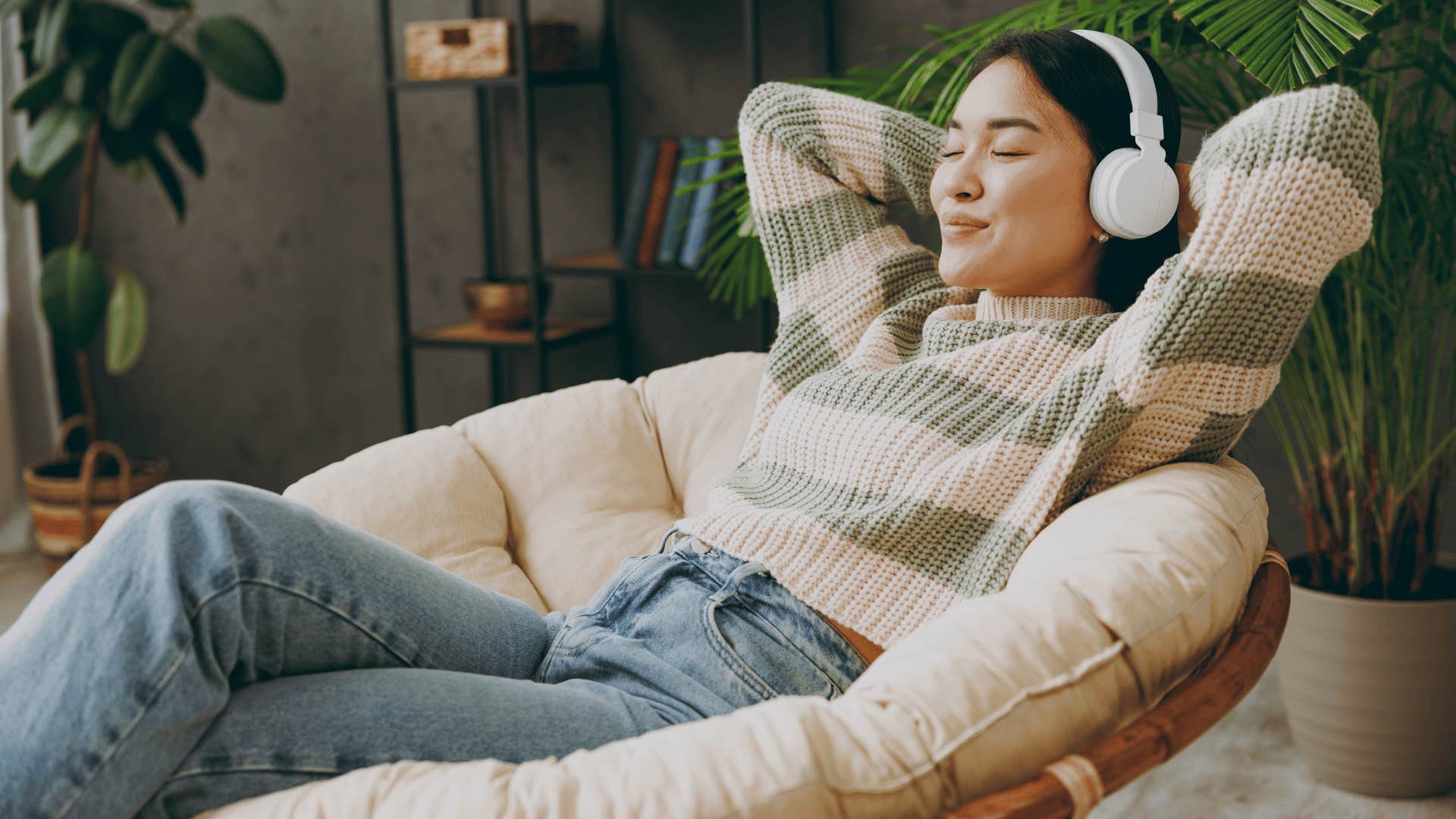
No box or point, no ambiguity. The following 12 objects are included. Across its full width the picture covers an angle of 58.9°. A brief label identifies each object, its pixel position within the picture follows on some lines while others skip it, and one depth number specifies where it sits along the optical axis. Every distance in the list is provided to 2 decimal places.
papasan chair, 0.81
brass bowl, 2.65
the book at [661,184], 2.44
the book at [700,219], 2.40
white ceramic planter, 1.71
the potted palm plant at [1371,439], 1.54
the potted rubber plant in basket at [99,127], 2.55
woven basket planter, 2.72
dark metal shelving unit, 2.44
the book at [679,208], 2.42
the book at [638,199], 2.46
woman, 0.91
